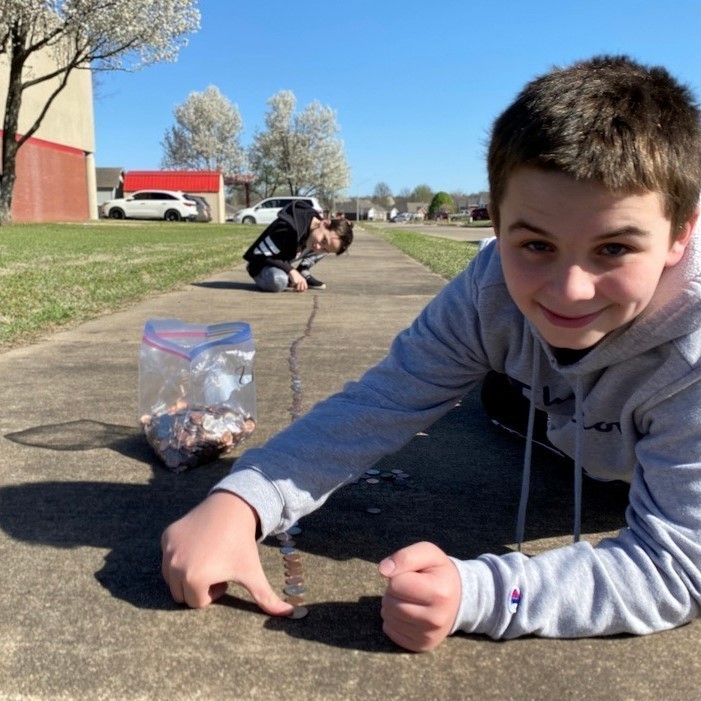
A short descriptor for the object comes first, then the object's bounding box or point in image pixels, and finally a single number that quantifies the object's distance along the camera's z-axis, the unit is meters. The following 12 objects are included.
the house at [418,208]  89.86
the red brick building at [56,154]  27.53
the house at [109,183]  54.32
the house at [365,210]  83.53
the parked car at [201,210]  38.71
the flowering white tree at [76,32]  20.25
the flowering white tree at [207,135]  58.00
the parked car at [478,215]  55.62
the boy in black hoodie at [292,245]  6.75
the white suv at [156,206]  36.72
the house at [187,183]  51.19
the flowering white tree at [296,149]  58.66
